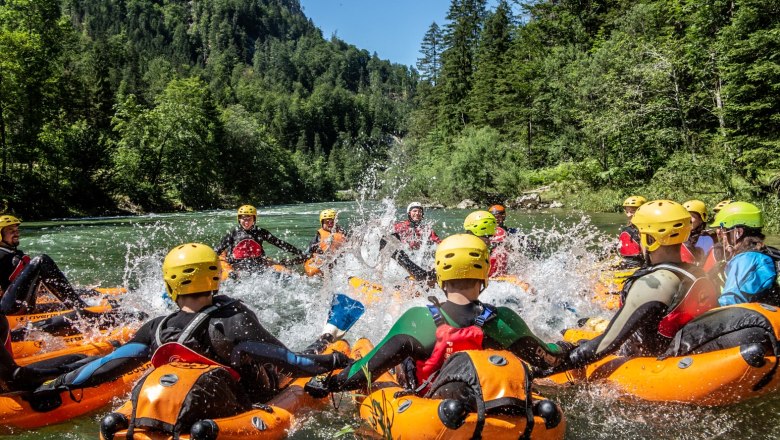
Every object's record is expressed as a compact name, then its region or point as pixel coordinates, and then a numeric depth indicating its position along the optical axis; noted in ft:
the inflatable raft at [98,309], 20.81
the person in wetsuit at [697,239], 23.18
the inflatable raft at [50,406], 13.88
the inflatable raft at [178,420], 10.43
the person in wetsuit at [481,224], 23.30
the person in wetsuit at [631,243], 29.45
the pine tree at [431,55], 279.90
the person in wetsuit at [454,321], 10.99
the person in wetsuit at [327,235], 37.60
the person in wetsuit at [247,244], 34.63
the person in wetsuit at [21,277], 19.88
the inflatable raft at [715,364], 13.46
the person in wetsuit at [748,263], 15.53
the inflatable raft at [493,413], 9.77
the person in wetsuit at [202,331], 11.48
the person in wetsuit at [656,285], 13.01
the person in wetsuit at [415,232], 34.78
